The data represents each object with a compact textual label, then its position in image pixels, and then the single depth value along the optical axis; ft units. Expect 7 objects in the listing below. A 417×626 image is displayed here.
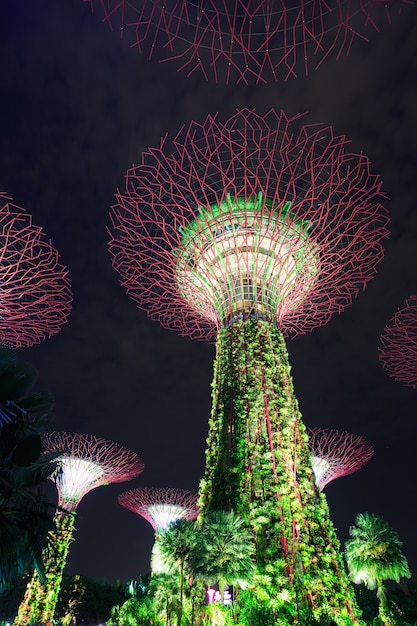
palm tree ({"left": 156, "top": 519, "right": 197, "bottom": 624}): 52.90
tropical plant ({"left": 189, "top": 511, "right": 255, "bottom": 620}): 45.42
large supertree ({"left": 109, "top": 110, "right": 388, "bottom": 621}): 49.85
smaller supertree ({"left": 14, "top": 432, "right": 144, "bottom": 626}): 87.61
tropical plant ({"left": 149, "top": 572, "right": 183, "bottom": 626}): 51.62
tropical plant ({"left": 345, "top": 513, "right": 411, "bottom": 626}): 72.13
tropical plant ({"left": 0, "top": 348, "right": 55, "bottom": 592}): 22.25
